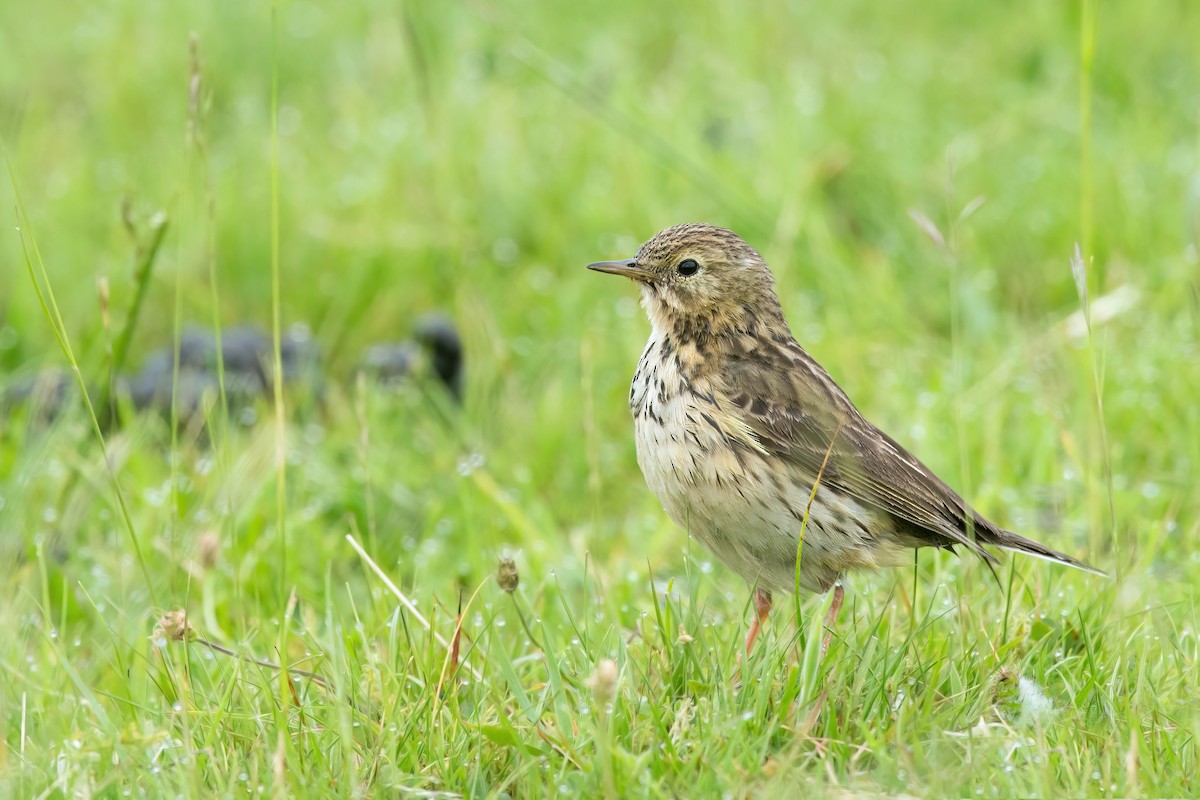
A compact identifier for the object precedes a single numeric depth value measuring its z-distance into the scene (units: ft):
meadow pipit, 28.50
